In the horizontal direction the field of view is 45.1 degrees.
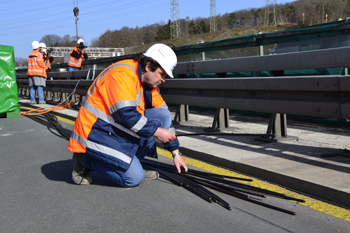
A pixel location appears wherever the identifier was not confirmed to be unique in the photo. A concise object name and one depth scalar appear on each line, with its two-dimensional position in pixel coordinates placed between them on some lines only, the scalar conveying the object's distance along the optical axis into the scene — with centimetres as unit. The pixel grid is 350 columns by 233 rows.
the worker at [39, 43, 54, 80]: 1563
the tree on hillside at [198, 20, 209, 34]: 10905
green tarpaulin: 1125
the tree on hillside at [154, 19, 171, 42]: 11094
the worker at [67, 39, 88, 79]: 1622
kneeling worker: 401
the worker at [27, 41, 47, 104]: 1474
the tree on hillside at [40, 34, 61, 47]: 12369
